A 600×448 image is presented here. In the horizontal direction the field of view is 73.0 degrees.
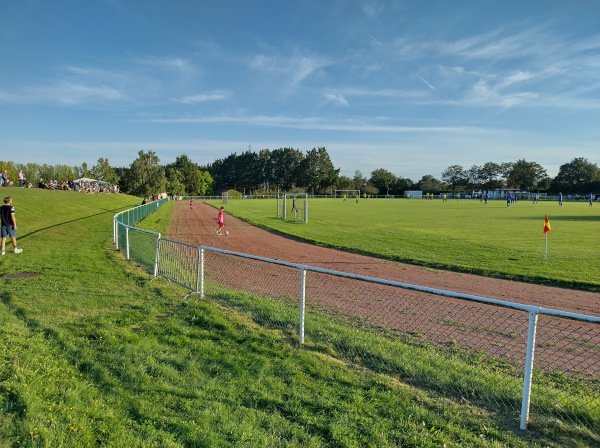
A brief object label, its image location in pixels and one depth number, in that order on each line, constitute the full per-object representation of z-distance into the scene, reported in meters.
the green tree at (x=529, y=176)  125.19
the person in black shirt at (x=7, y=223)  12.71
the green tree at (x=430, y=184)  127.61
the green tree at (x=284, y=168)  138.38
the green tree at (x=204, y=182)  123.56
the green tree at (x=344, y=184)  133.12
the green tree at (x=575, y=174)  109.69
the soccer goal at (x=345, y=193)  113.41
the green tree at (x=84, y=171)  116.94
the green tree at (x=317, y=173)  133.50
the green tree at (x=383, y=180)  131.25
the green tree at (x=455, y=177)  145.62
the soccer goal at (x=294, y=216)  28.29
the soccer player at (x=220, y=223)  20.84
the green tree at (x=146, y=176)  81.56
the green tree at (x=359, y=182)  131.52
